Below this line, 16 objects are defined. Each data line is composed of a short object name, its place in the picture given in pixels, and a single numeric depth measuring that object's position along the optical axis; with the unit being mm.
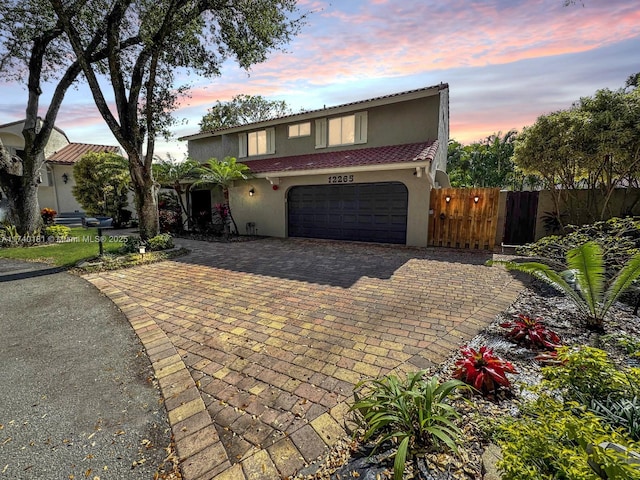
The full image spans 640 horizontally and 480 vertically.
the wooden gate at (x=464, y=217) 9477
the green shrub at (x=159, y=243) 9250
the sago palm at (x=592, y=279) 3396
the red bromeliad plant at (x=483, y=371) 2416
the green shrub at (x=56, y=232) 11258
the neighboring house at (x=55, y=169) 21312
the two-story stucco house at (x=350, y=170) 10219
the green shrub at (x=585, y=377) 1980
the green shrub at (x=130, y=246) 8805
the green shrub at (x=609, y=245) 4101
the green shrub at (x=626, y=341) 2787
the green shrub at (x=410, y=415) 1838
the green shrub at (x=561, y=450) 1188
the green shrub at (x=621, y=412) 1747
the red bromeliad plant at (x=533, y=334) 3236
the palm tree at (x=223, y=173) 12141
